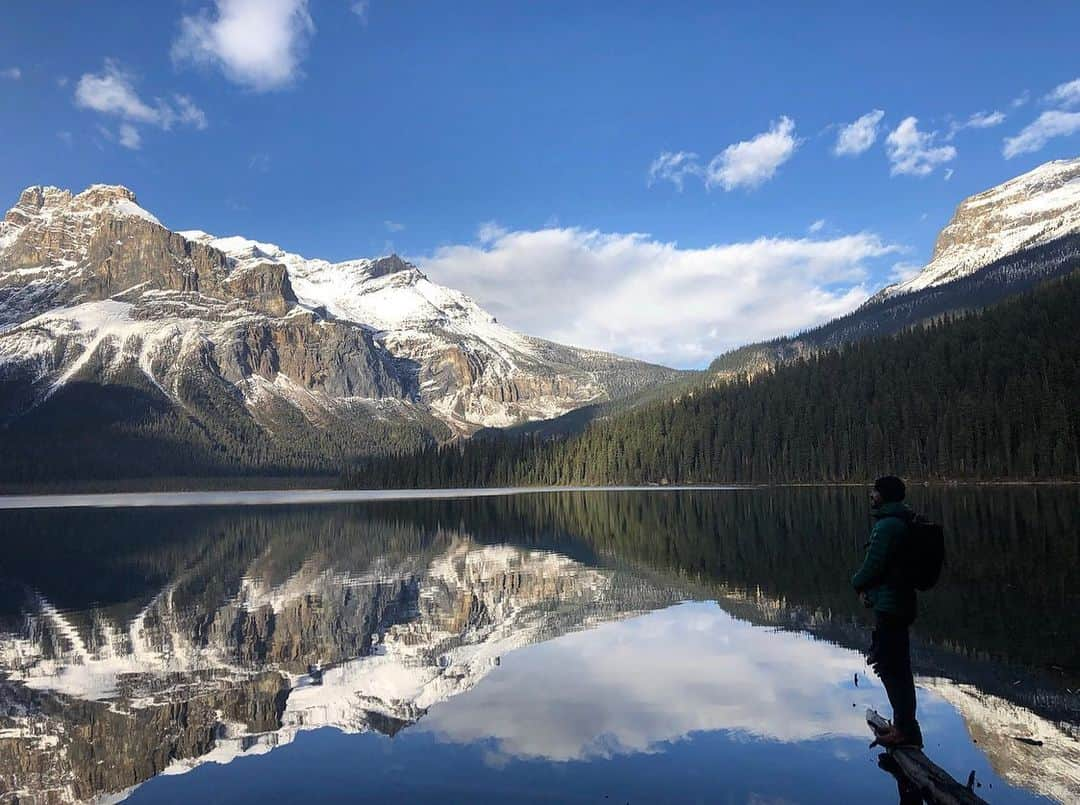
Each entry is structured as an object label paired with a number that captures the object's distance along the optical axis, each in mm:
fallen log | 8516
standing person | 10391
